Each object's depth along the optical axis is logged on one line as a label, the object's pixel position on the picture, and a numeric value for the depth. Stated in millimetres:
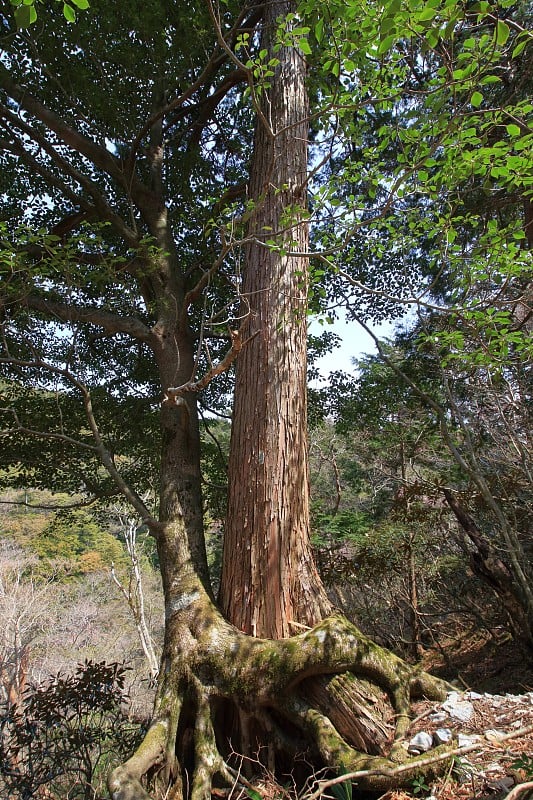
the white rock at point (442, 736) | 2092
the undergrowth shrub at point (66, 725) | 3551
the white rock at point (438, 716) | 2290
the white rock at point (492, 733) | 1971
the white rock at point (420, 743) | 2100
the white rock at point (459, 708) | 2305
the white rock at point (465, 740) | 2036
